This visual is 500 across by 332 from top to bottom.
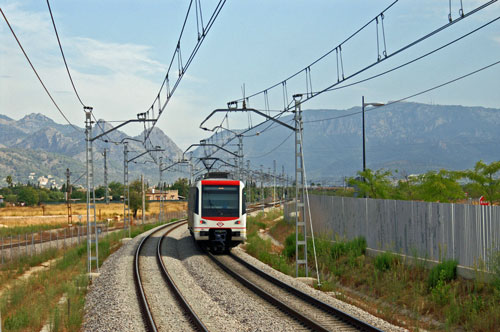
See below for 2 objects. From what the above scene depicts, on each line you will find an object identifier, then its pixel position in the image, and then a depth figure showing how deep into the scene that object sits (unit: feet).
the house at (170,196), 561.43
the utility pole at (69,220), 246.56
